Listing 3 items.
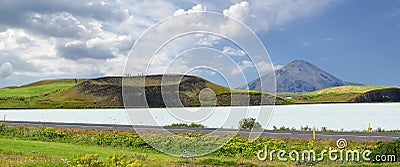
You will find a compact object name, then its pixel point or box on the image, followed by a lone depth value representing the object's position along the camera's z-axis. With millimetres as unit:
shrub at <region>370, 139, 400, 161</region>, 23484
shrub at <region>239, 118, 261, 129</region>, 45594
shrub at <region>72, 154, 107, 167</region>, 15883
